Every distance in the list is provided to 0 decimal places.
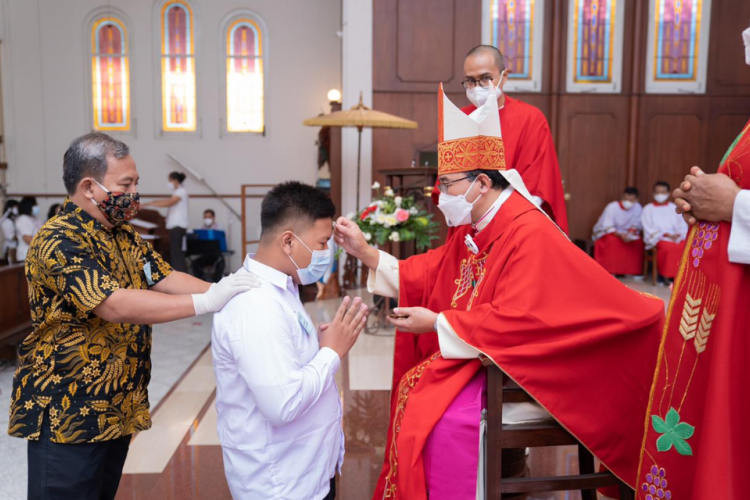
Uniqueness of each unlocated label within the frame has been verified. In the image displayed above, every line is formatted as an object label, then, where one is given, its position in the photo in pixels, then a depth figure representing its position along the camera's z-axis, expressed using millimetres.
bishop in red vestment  1866
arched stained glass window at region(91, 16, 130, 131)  10938
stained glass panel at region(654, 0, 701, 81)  8359
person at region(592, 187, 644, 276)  8141
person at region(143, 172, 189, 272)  9219
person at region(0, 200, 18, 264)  7961
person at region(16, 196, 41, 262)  7294
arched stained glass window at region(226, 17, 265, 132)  10973
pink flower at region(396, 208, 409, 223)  4809
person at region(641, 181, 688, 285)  7809
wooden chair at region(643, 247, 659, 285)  7916
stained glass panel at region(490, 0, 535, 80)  8094
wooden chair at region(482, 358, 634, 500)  1867
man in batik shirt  1716
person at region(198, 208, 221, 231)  10477
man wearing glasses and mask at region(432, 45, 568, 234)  3264
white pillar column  7688
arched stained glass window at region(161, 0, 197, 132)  10891
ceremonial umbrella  6562
